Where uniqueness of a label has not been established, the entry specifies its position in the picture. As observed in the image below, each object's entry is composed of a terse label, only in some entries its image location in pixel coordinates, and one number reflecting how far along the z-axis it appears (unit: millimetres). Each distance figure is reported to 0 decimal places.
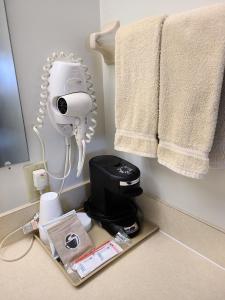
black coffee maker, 809
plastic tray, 706
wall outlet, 860
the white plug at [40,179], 861
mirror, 730
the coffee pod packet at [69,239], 757
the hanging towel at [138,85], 612
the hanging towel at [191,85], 488
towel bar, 803
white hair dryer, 756
